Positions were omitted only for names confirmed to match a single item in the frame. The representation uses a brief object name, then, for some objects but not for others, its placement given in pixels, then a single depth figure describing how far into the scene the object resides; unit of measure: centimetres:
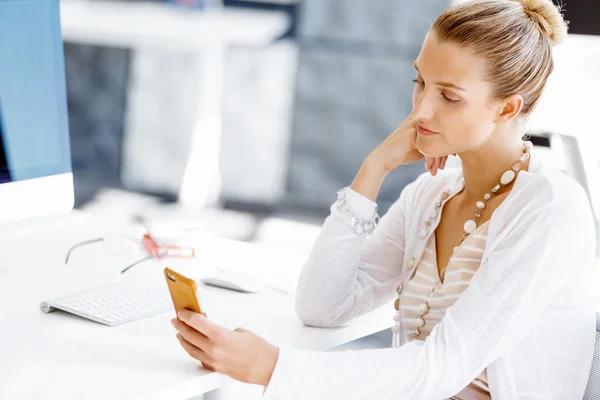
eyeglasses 328
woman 276
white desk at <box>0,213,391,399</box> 270
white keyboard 293
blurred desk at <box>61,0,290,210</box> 663
